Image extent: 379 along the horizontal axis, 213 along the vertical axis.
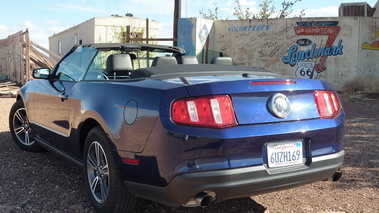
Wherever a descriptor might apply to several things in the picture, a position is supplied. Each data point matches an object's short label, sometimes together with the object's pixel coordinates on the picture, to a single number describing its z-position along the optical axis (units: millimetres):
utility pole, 16016
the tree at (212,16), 21364
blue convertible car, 2404
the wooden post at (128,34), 15620
